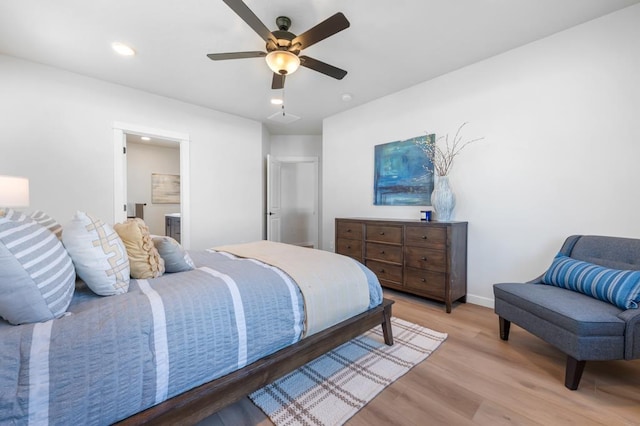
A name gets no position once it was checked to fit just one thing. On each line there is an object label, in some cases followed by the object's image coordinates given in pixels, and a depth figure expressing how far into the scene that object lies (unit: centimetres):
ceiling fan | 167
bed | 76
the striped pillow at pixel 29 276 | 83
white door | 458
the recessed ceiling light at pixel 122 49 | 238
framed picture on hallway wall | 578
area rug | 131
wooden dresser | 252
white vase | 272
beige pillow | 137
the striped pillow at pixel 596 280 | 147
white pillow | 112
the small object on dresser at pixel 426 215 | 289
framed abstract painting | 312
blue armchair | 138
